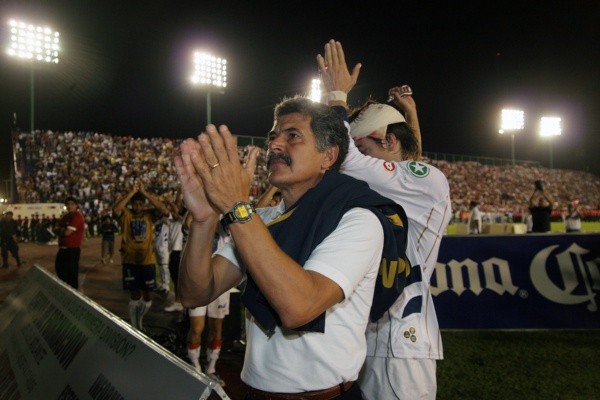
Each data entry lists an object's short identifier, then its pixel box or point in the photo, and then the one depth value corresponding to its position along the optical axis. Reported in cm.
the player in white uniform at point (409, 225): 220
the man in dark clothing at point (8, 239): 1508
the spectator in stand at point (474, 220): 1792
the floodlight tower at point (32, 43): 2678
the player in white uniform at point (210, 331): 545
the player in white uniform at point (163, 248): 963
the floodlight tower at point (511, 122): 4178
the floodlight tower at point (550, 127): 4437
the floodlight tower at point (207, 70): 2614
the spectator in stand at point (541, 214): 1260
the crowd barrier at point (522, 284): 690
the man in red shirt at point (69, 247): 964
